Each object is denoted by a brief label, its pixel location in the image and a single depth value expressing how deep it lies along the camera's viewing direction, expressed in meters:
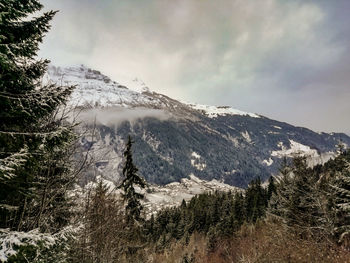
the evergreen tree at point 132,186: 22.24
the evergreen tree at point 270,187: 71.12
